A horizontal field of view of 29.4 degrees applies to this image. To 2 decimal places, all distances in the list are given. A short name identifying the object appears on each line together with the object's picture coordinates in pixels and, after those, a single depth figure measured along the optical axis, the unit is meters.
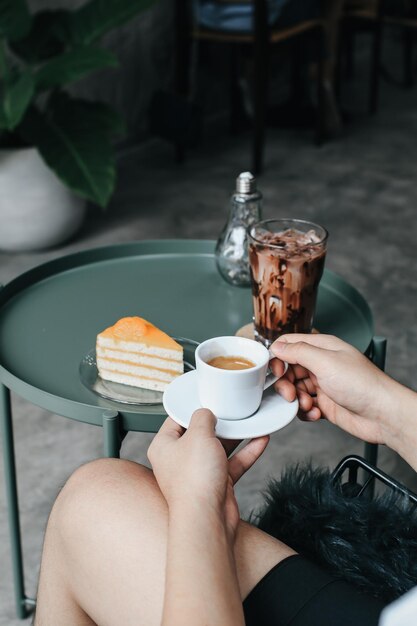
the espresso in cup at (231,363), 0.93
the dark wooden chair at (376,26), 4.18
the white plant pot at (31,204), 2.57
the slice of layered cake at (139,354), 1.05
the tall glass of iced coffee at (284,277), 1.10
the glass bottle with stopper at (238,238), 1.33
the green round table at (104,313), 1.04
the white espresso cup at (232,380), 0.87
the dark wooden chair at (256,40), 3.28
